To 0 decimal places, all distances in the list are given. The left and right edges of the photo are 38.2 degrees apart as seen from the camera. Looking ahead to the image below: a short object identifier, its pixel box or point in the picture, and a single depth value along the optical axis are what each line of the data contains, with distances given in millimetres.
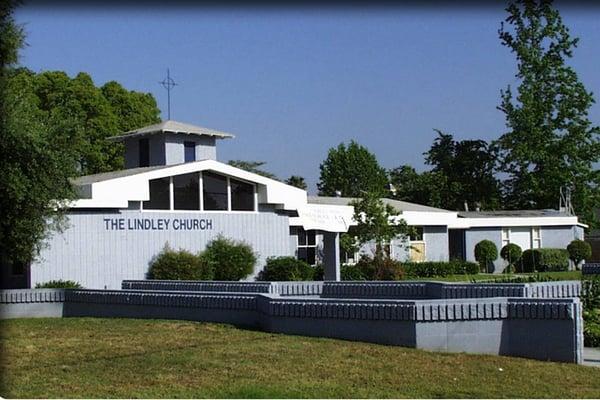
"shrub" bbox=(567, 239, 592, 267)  41688
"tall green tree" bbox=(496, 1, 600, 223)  55281
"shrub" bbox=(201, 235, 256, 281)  27875
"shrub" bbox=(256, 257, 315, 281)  29034
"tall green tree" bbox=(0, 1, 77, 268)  16031
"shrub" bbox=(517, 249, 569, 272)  40031
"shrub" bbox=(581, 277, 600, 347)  12438
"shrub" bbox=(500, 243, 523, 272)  40188
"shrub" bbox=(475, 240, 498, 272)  40031
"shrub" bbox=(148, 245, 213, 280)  26203
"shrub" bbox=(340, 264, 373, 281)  31028
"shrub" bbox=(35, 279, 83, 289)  22658
